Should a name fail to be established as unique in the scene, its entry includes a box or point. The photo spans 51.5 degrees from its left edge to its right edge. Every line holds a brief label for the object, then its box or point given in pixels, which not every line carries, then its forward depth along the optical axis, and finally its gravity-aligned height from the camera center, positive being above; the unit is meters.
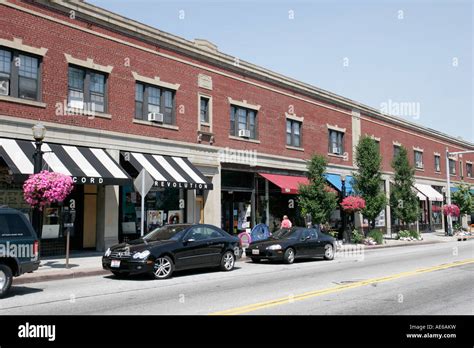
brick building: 17.38 +4.25
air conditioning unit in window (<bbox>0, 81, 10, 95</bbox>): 16.66 +4.31
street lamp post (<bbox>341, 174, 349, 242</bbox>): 30.09 -0.05
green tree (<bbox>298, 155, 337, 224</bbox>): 25.61 +0.90
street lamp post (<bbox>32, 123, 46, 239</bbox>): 14.95 +1.78
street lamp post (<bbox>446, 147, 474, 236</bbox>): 39.75 -0.42
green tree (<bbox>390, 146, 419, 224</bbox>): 34.62 +1.41
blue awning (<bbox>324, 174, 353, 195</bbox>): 31.59 +2.07
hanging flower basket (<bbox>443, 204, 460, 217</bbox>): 39.28 +0.23
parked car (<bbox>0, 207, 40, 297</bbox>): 10.06 -0.69
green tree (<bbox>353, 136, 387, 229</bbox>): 29.83 +2.07
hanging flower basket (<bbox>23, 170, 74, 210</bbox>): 14.47 +0.76
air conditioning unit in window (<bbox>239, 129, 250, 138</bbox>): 25.95 +4.25
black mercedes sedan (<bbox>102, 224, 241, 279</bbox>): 12.70 -1.05
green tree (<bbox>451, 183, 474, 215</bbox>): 43.53 +1.22
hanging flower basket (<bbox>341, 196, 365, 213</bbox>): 28.05 +0.52
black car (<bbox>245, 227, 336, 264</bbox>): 17.36 -1.19
